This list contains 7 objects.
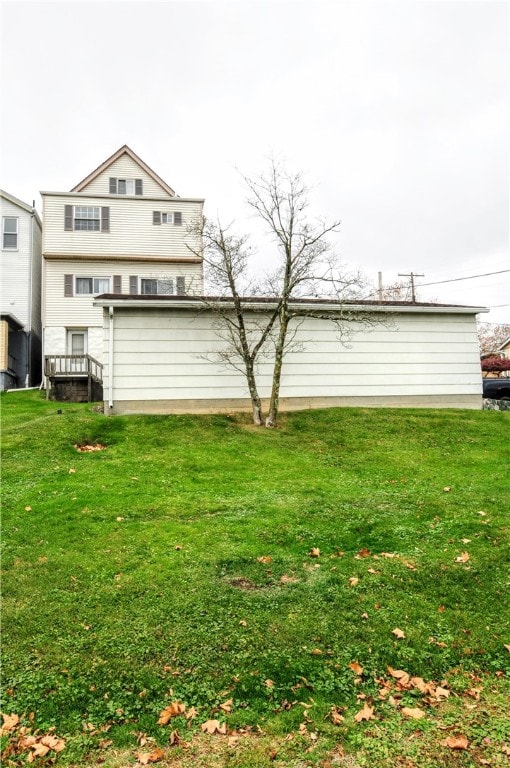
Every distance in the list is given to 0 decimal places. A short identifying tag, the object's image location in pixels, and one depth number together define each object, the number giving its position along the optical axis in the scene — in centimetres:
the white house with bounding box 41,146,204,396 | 2200
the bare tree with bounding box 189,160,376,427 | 1273
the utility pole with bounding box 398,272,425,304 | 3618
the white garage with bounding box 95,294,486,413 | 1345
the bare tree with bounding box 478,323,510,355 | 4647
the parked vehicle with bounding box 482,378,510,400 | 1925
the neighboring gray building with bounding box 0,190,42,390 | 2258
